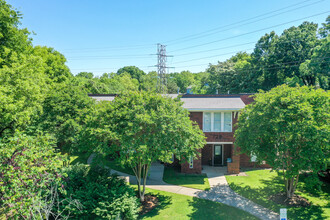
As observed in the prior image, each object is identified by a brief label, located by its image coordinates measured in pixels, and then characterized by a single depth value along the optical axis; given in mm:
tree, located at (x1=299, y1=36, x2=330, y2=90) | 22309
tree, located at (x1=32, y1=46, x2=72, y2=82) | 27634
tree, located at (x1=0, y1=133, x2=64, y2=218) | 6074
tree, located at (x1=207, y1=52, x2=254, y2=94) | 39875
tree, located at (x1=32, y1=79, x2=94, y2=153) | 14430
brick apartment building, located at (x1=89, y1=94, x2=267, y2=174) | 16969
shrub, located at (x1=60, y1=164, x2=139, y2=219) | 8906
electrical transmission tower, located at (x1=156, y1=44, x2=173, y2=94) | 41031
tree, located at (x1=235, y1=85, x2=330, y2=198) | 9734
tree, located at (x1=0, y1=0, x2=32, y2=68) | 16188
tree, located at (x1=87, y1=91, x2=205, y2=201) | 10109
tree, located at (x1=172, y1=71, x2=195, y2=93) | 88612
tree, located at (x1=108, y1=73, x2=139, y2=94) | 51900
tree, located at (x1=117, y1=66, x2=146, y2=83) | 93188
